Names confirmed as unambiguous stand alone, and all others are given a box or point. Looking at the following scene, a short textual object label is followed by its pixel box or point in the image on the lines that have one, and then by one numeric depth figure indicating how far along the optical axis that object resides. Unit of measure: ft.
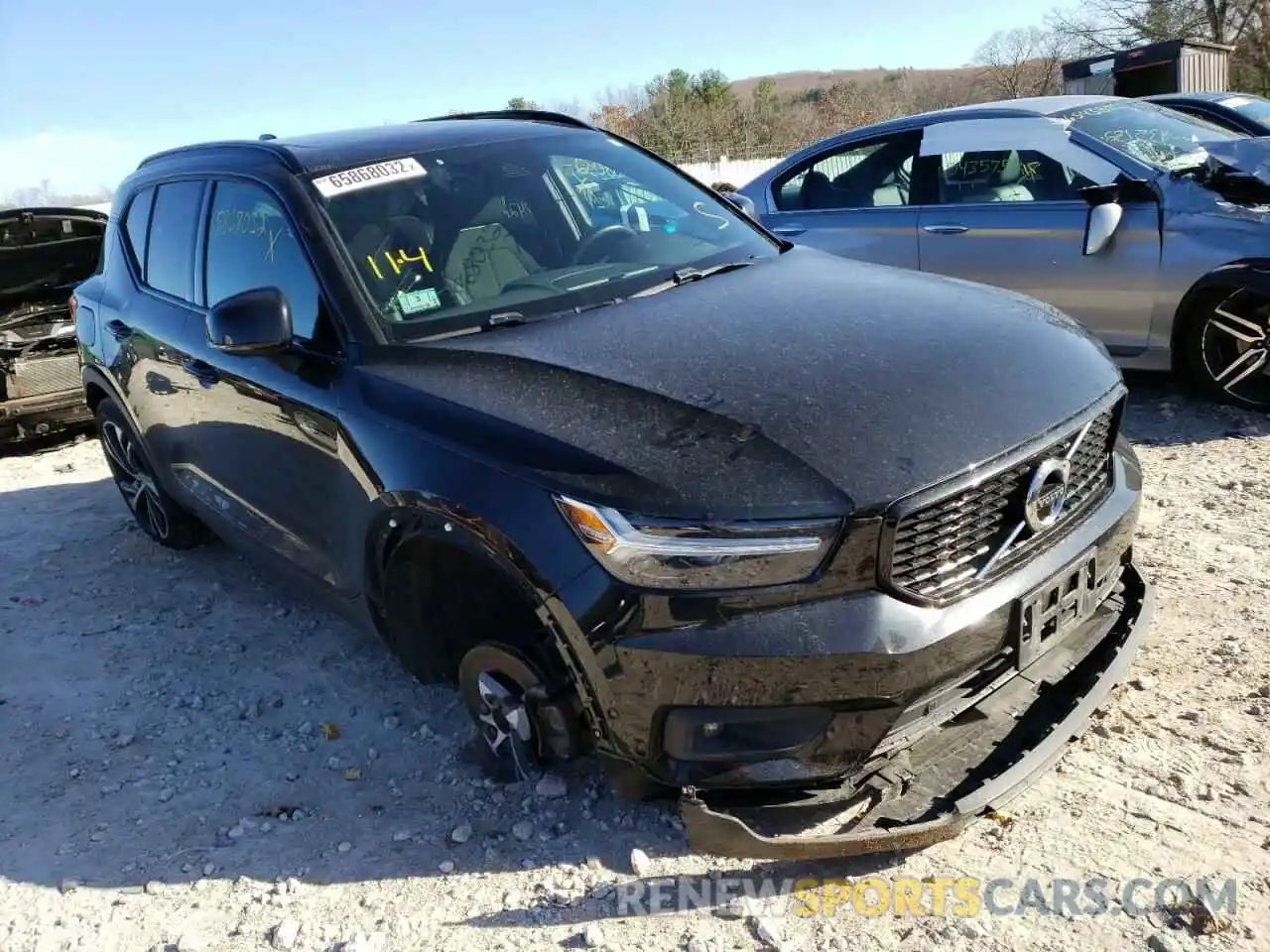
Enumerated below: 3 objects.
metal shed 52.29
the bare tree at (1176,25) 90.84
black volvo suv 7.21
